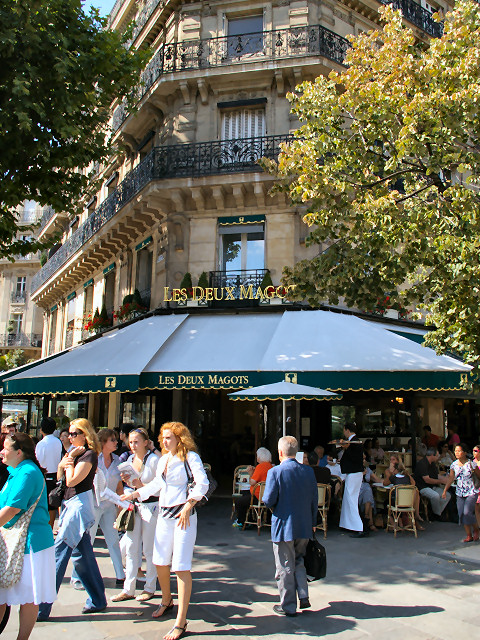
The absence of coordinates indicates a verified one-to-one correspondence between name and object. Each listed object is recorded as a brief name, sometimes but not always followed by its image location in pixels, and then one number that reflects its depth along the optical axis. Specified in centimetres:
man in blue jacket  507
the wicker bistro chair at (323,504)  863
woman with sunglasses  495
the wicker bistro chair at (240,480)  983
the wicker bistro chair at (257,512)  887
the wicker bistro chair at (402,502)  880
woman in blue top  394
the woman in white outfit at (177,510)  459
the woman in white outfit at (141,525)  539
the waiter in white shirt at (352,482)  884
